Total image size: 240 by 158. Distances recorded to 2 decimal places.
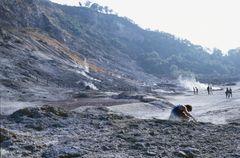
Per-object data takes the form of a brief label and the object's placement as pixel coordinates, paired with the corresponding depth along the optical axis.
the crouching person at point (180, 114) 19.50
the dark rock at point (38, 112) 23.04
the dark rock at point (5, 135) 15.16
